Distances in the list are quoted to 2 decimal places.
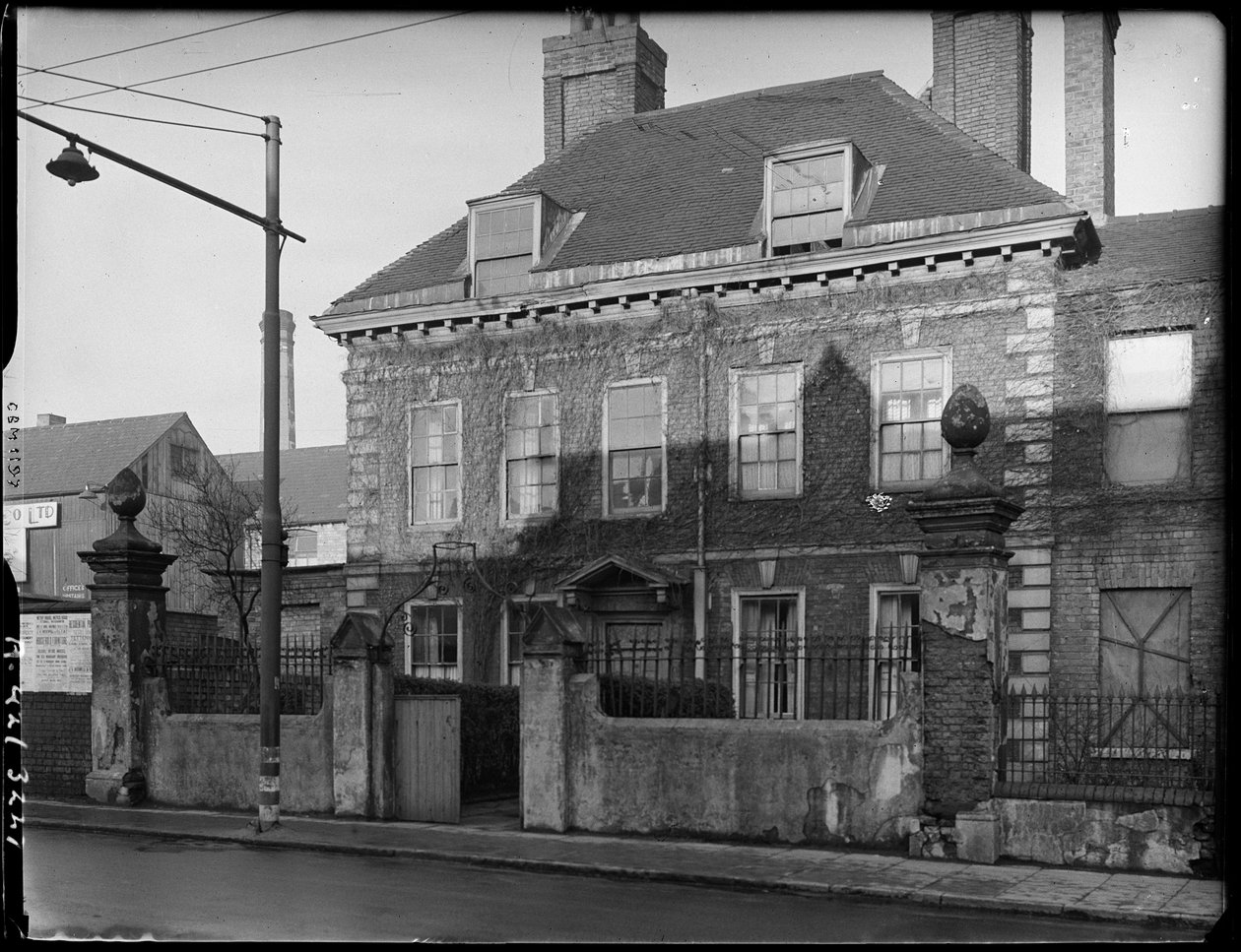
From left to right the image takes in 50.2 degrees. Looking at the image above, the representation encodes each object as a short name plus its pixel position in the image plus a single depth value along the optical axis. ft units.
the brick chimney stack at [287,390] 178.70
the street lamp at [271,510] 47.88
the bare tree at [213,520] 106.04
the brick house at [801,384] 57.47
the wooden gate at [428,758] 50.37
